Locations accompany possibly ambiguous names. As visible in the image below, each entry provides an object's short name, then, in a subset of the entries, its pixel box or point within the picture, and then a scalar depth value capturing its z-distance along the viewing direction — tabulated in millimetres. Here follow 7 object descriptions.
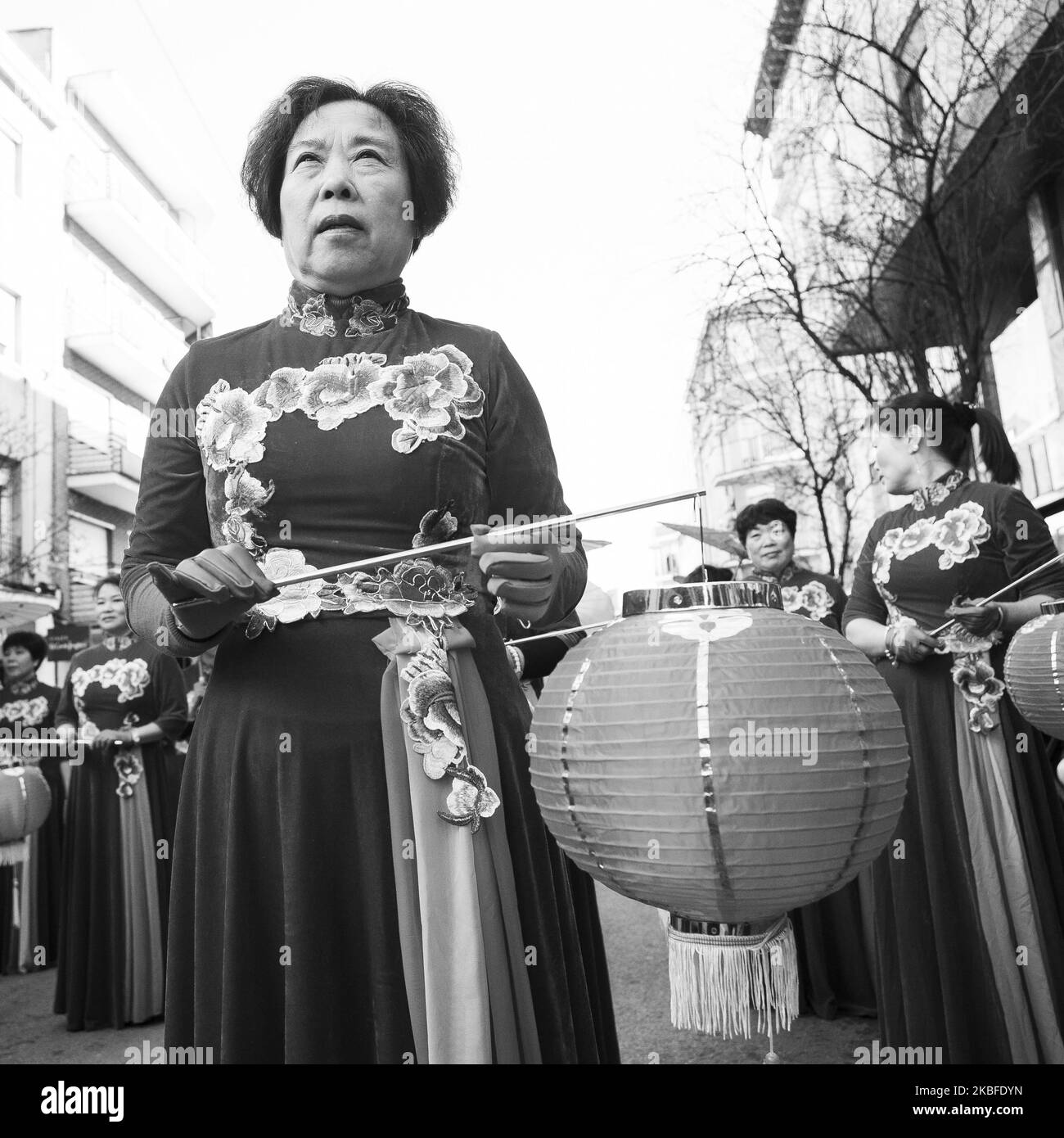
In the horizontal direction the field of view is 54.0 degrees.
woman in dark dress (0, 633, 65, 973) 5551
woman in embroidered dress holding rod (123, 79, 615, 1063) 1177
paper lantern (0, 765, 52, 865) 3916
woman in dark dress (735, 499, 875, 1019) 3844
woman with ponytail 2658
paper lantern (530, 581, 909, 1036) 1108
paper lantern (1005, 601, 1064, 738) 2279
